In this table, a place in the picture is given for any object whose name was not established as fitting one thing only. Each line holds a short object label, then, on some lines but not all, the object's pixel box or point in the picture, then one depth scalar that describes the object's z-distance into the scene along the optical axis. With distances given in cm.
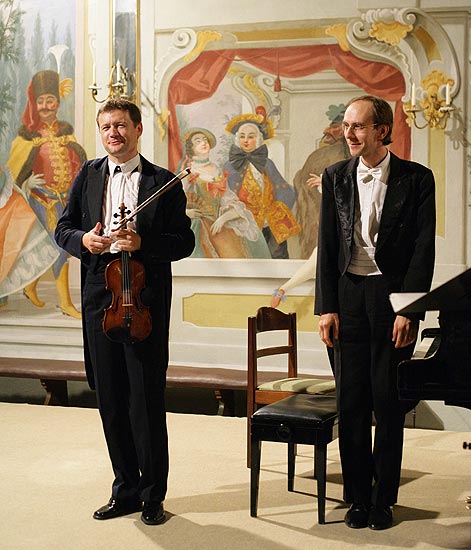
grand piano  320
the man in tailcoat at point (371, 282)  397
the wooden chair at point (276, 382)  497
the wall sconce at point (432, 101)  667
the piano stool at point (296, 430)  408
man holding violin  402
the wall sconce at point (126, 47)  735
